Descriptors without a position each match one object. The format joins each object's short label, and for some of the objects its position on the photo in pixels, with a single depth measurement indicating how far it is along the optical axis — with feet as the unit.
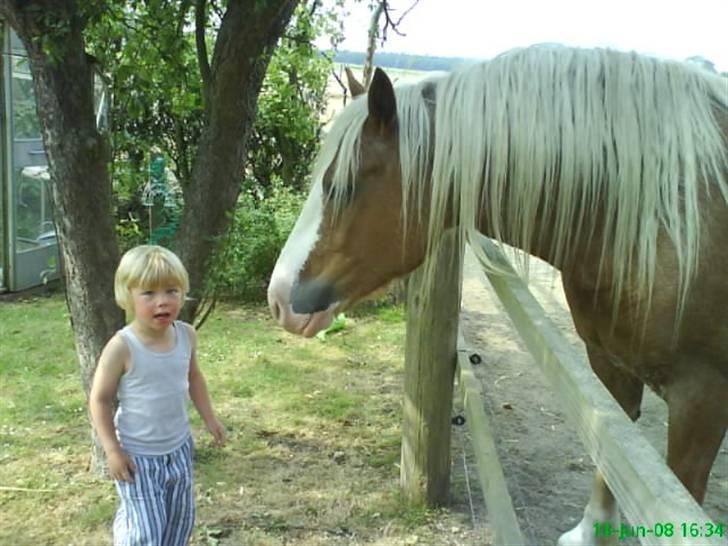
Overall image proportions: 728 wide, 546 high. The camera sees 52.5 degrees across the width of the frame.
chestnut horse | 5.34
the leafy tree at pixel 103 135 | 8.86
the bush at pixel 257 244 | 20.61
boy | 6.50
